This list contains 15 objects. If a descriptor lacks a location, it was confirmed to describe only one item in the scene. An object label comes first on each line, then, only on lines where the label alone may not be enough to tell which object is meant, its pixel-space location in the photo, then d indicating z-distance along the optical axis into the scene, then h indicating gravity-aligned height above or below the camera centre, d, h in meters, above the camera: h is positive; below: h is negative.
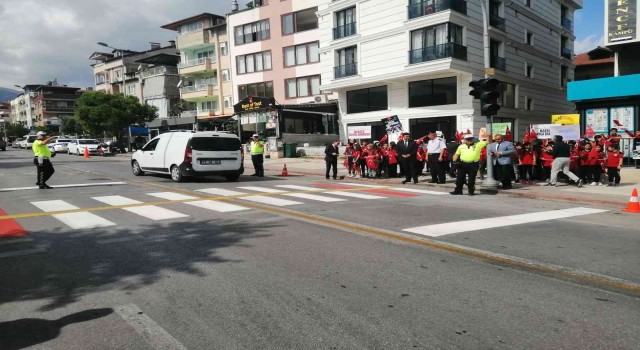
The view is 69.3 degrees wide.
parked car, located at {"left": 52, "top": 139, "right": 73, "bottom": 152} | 44.34 +0.37
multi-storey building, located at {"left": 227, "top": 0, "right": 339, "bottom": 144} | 35.78 +6.75
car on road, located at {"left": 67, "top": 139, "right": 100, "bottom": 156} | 40.03 +0.28
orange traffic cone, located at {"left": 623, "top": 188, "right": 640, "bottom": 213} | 9.79 -1.57
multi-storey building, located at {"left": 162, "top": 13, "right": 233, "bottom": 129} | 49.09 +8.42
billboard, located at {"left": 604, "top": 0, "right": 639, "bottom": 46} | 21.95 +5.24
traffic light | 13.29 +1.20
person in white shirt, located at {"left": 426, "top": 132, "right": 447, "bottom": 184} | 15.18 -0.60
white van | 15.43 -0.31
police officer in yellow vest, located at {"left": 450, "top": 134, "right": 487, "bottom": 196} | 12.10 -0.61
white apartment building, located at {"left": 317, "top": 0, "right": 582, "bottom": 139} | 28.55 +5.29
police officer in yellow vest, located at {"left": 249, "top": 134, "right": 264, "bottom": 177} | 18.86 -0.48
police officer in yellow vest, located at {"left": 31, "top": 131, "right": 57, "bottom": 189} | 14.00 -0.27
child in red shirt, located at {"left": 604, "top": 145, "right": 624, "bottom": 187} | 13.57 -0.97
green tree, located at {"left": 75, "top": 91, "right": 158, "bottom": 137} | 45.31 +3.59
